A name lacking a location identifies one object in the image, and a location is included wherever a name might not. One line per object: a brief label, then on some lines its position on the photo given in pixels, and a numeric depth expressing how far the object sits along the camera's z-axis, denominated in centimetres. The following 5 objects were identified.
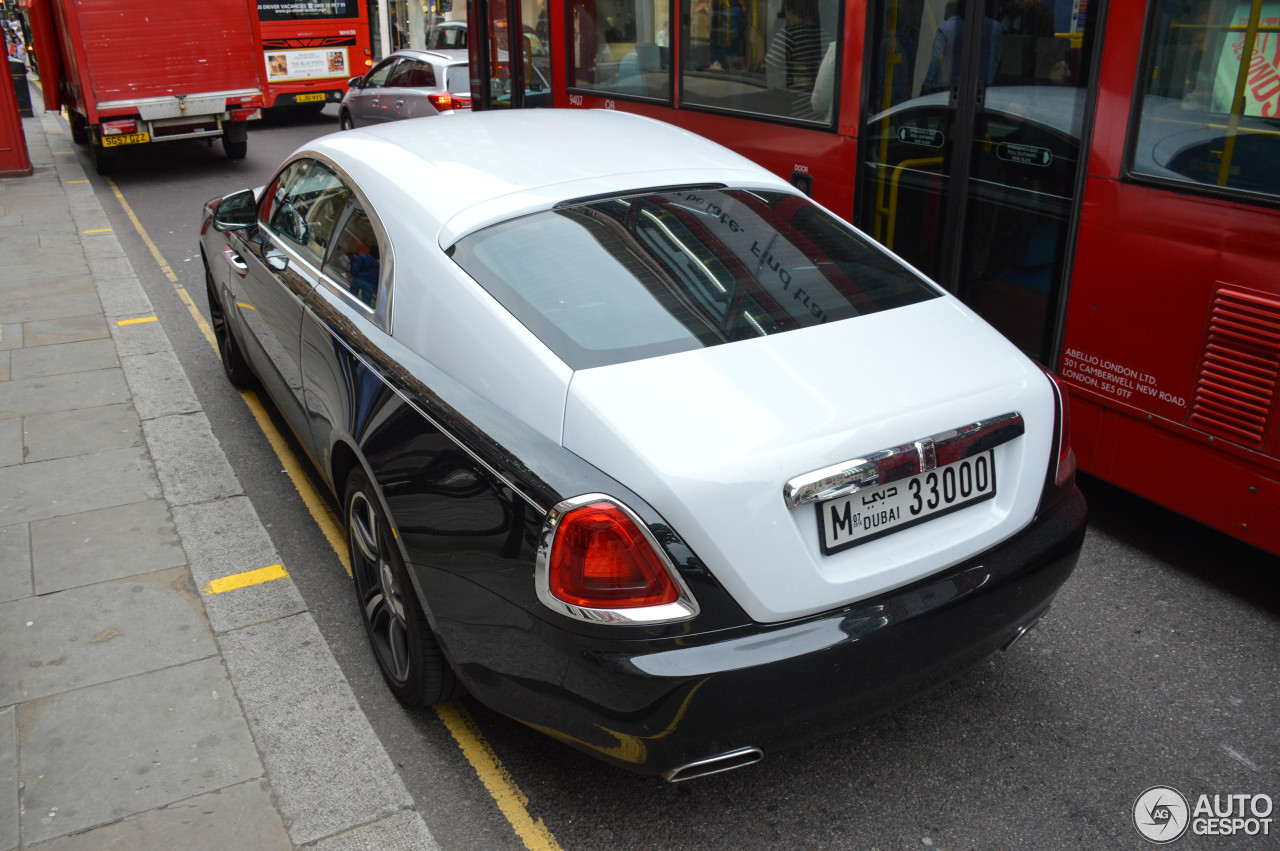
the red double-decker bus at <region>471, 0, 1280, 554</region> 355
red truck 1295
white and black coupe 228
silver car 1340
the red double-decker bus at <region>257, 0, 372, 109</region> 1769
